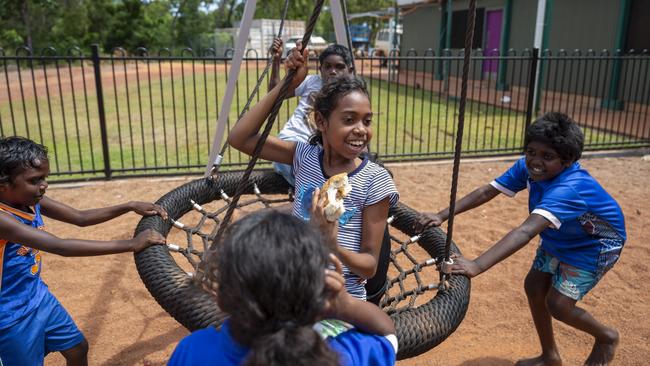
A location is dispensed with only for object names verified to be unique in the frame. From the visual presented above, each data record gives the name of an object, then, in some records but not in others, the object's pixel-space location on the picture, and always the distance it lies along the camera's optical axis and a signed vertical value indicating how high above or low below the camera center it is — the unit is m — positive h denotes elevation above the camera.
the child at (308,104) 3.16 -0.31
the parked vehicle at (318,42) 28.52 +0.62
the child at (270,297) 0.93 -0.44
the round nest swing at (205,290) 1.71 -0.85
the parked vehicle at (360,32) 48.18 +1.97
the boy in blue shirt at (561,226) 2.14 -0.73
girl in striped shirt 1.70 -0.39
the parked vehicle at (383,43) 27.46 +0.60
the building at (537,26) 9.74 +0.64
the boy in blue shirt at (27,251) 1.86 -0.72
